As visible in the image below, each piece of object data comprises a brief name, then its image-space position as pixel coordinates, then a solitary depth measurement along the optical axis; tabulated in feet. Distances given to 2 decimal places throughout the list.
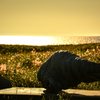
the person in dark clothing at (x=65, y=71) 25.71
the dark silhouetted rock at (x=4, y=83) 35.64
